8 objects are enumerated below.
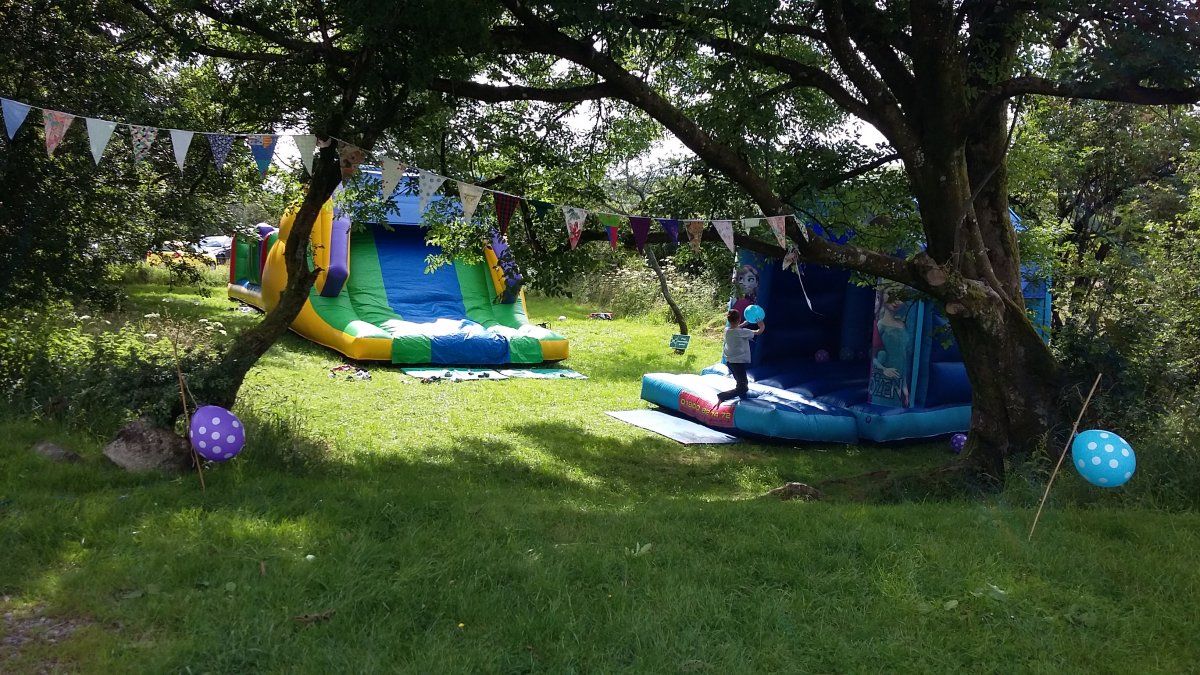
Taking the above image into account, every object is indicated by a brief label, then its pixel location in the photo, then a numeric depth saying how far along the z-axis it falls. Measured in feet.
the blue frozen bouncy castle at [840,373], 33.04
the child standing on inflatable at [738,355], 34.65
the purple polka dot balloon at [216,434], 17.85
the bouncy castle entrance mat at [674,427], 33.96
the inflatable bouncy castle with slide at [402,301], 45.34
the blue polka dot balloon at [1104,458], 16.37
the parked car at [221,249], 113.48
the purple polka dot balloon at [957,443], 32.63
